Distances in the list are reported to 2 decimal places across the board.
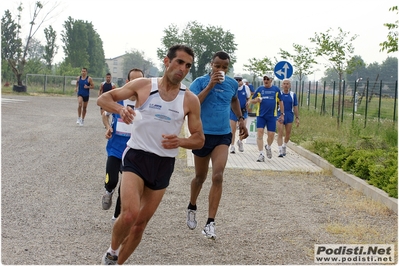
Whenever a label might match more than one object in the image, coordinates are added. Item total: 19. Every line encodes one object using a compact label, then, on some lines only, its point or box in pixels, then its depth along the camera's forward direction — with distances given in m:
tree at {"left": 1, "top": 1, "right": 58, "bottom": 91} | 60.84
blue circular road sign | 21.47
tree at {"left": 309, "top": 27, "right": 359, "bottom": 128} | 27.72
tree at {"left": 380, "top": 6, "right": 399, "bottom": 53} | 16.41
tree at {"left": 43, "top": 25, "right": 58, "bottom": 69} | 100.69
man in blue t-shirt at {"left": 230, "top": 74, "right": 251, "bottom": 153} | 18.27
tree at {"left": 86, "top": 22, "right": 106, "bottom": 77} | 128.27
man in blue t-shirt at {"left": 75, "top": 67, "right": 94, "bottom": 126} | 23.83
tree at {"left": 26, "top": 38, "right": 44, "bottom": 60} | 154.94
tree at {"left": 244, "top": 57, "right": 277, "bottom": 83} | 44.53
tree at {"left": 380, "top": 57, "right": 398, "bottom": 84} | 87.36
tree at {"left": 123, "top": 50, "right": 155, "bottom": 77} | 169.62
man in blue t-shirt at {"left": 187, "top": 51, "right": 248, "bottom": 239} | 8.20
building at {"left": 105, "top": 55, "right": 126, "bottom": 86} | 75.89
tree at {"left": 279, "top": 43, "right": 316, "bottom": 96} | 36.53
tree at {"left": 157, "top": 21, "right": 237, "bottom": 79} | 79.56
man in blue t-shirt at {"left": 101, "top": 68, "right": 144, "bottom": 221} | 8.38
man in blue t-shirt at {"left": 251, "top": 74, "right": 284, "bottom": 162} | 16.11
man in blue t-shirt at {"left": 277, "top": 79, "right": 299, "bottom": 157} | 17.33
